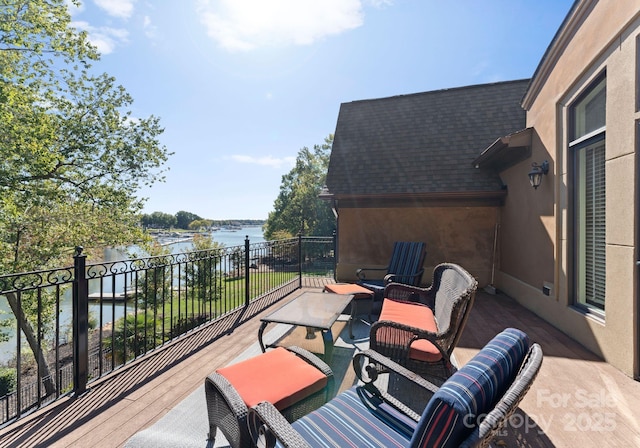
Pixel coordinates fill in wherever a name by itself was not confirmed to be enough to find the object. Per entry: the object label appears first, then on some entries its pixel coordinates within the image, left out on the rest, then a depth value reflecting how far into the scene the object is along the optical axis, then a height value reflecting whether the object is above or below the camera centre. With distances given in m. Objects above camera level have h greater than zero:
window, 3.52 +0.37
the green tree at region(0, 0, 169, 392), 8.91 +2.84
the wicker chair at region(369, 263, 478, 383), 2.51 -1.07
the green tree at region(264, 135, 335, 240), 24.36 +1.94
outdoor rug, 2.04 -1.55
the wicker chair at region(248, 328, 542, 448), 0.95 -0.71
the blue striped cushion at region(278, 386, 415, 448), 1.48 -1.12
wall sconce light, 4.66 +0.87
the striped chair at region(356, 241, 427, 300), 5.14 -0.83
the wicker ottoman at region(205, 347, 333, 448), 1.66 -1.08
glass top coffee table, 2.99 -1.08
